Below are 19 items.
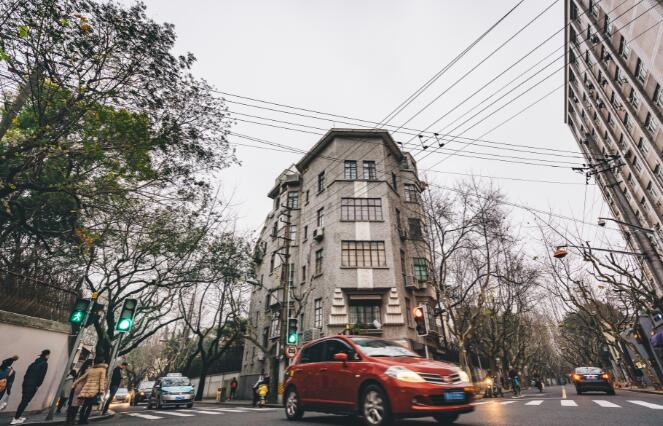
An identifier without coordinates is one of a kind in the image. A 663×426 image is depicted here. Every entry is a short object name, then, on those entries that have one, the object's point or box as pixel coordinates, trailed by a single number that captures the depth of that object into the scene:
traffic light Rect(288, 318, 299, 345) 16.05
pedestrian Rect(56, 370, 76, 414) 13.73
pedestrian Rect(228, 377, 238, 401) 27.52
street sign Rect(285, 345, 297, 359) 15.90
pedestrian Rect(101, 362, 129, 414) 14.59
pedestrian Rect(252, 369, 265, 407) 16.62
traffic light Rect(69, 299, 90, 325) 8.98
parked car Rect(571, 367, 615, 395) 16.05
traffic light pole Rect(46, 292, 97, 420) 8.66
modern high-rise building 19.33
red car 5.15
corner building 21.59
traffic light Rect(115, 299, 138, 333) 10.21
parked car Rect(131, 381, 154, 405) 25.04
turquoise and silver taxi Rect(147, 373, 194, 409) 16.39
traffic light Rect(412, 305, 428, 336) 10.27
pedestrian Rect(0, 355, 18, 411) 8.41
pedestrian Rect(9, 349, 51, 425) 8.75
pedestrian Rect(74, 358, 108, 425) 8.73
